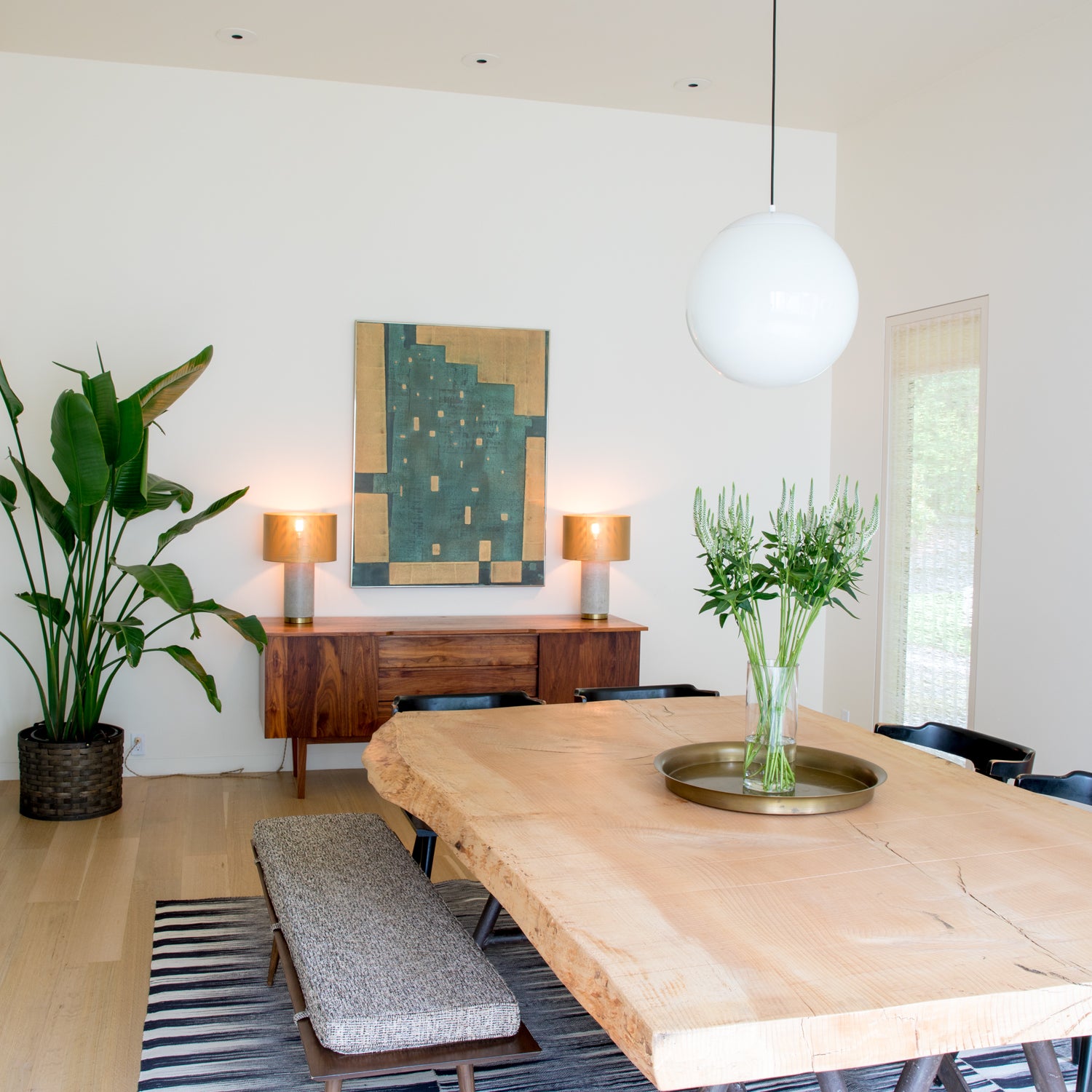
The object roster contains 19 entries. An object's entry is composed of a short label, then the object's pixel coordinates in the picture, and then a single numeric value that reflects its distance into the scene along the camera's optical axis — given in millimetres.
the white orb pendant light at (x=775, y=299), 2406
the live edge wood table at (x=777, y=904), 1416
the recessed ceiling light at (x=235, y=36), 4633
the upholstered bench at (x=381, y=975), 1940
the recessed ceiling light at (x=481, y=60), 4902
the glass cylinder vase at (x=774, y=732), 2414
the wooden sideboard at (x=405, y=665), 4824
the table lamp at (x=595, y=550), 5344
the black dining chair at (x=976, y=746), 2904
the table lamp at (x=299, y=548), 4922
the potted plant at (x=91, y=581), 4211
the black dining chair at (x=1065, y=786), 2686
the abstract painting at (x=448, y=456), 5332
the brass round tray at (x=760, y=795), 2283
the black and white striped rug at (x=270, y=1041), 2596
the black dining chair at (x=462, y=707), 3129
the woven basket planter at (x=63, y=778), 4461
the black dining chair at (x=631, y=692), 3871
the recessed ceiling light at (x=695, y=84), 5160
